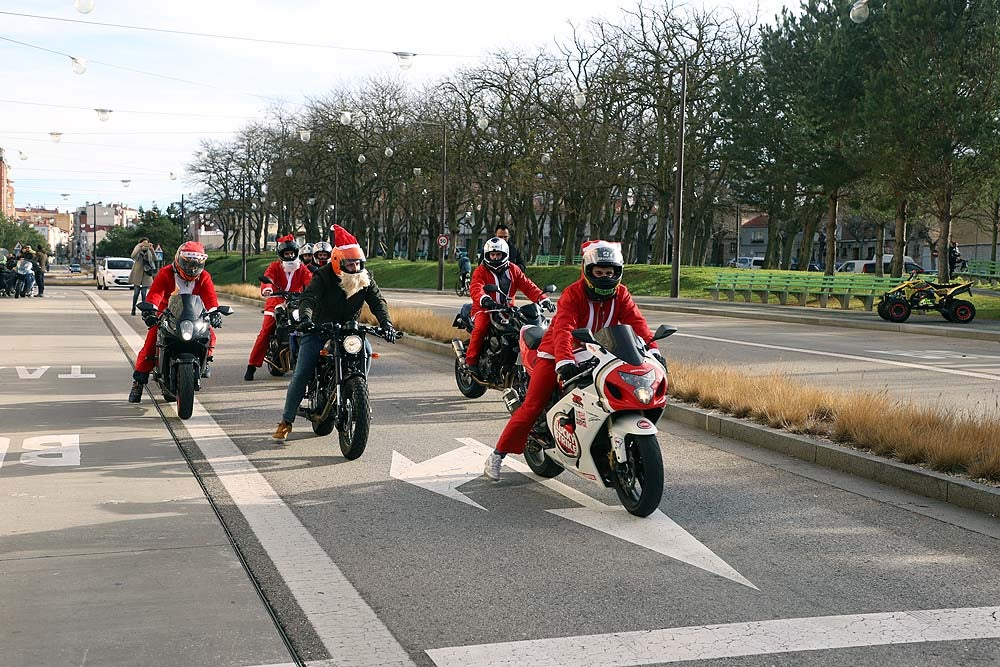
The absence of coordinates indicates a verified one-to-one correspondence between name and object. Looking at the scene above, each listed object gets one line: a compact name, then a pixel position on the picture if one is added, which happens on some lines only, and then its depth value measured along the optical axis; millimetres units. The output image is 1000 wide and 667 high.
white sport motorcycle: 6203
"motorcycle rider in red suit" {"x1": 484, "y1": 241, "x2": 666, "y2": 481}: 6844
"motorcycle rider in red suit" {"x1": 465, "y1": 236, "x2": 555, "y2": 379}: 11211
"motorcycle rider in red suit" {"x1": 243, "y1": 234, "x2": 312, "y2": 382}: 13352
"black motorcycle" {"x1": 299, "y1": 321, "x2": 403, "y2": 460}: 8078
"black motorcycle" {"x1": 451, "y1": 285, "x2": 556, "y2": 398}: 10867
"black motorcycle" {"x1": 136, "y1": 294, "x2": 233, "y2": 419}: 9977
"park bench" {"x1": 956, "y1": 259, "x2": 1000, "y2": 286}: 52281
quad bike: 24094
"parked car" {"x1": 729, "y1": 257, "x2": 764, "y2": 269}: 90812
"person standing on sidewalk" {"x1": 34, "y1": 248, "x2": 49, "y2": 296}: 39375
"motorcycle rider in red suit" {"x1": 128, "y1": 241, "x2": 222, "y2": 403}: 10477
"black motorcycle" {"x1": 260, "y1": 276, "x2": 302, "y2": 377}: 12961
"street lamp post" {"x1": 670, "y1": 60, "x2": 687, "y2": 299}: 33062
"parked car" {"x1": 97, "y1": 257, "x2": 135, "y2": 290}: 52588
